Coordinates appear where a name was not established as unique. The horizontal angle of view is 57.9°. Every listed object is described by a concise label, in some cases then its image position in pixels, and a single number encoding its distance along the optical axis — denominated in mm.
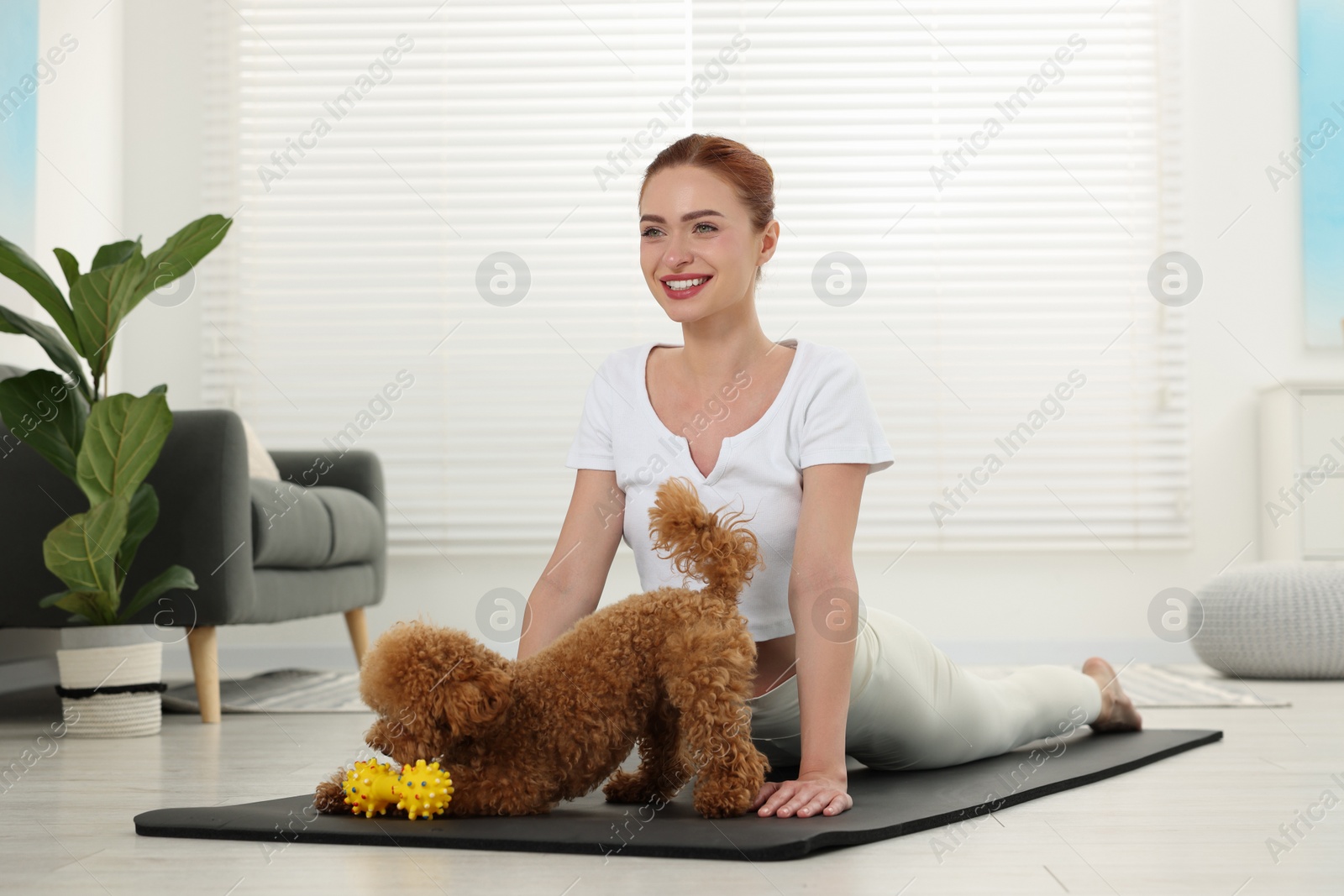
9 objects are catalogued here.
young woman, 1539
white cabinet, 3840
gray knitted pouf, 3406
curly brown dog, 1324
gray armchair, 2662
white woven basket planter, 2500
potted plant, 2416
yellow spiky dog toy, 1376
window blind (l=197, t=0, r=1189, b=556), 4324
